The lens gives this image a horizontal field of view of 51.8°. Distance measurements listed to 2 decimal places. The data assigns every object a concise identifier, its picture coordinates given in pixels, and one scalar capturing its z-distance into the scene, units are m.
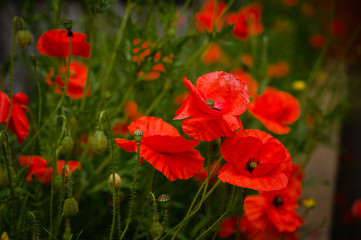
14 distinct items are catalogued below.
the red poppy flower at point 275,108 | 0.90
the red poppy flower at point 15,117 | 0.67
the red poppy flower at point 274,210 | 0.78
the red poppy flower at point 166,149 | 0.60
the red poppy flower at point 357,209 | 1.28
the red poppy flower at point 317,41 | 2.57
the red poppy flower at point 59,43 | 0.71
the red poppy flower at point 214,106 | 0.56
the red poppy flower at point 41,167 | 0.76
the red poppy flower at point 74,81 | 0.93
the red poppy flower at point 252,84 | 1.13
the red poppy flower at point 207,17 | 1.31
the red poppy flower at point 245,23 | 1.38
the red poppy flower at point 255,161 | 0.56
